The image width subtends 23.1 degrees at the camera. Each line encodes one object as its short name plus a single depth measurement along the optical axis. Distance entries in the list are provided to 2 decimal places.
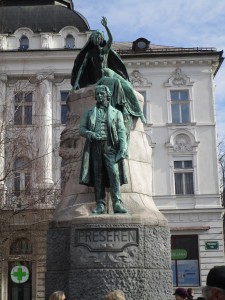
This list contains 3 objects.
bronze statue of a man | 7.50
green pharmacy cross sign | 26.88
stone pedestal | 7.03
